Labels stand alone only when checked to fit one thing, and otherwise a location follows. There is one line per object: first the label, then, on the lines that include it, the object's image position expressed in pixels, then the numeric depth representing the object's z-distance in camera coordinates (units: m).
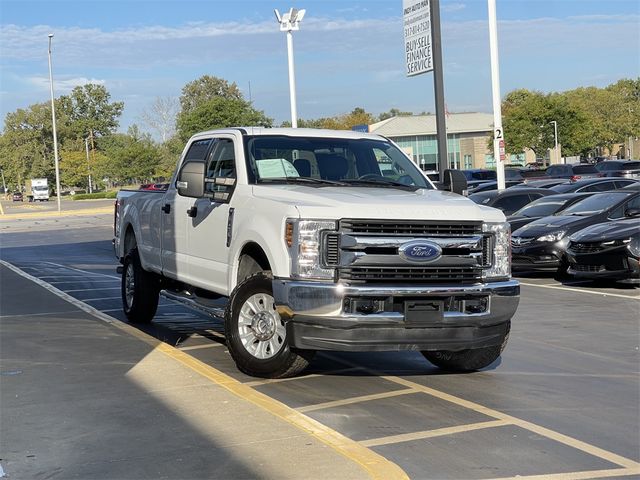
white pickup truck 6.74
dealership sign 20.84
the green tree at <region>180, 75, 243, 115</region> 118.44
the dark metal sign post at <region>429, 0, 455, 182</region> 20.42
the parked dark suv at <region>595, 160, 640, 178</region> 41.85
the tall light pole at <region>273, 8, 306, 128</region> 34.59
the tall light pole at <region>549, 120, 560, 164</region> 70.40
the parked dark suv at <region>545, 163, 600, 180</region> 43.70
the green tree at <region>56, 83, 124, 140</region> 143.62
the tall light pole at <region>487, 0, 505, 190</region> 25.97
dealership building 99.19
